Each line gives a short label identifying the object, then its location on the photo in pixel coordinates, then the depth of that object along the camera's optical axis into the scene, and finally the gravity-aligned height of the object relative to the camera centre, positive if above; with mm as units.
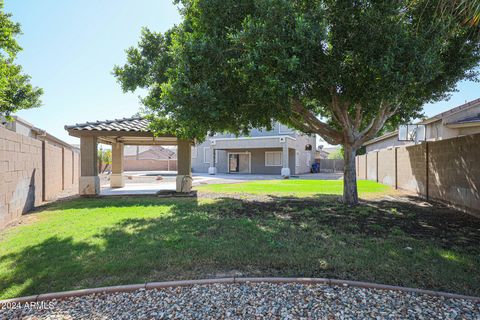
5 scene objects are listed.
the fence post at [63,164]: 16025 +8
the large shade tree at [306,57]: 6508 +2621
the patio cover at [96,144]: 12112 +877
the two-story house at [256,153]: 28578 +1125
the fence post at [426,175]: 11695 -523
